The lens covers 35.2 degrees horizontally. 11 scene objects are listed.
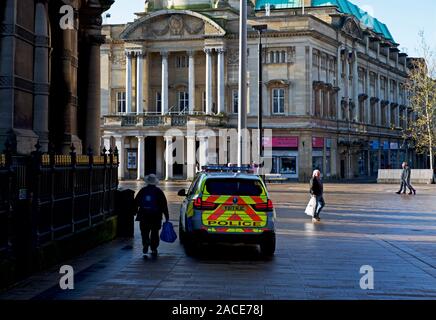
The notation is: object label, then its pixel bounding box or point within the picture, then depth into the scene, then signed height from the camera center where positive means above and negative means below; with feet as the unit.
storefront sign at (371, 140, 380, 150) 269.44 +12.09
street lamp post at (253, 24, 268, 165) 127.31 +19.53
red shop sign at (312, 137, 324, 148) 214.69 +10.47
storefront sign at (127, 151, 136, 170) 220.02 +4.98
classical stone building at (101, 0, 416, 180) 212.43 +29.00
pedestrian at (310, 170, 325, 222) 72.38 -1.67
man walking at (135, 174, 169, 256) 45.03 -2.35
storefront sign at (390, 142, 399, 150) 290.81 +12.54
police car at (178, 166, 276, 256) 45.37 -2.63
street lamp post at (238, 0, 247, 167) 88.38 +11.75
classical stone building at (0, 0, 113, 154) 50.98 +8.99
